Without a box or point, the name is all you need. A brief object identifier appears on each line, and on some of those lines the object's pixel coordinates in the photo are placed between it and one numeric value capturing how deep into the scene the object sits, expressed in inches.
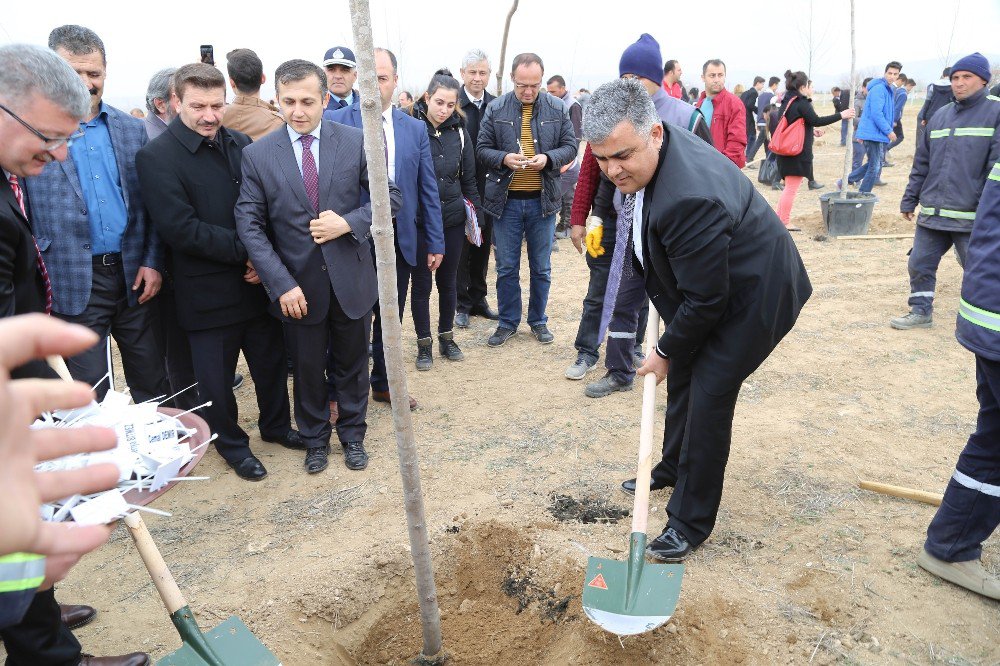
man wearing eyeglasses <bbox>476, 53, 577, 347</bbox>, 201.6
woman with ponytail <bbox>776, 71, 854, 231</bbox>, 335.6
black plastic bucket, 336.8
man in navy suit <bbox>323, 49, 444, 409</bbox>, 170.6
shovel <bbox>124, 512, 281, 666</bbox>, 79.4
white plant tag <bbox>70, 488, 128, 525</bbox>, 59.1
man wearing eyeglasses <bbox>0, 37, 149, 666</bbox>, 76.5
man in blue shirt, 123.6
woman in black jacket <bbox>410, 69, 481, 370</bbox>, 193.3
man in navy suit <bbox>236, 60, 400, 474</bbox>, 136.3
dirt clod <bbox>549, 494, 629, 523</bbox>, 131.7
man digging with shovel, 101.0
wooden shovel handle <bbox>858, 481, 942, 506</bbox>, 130.0
